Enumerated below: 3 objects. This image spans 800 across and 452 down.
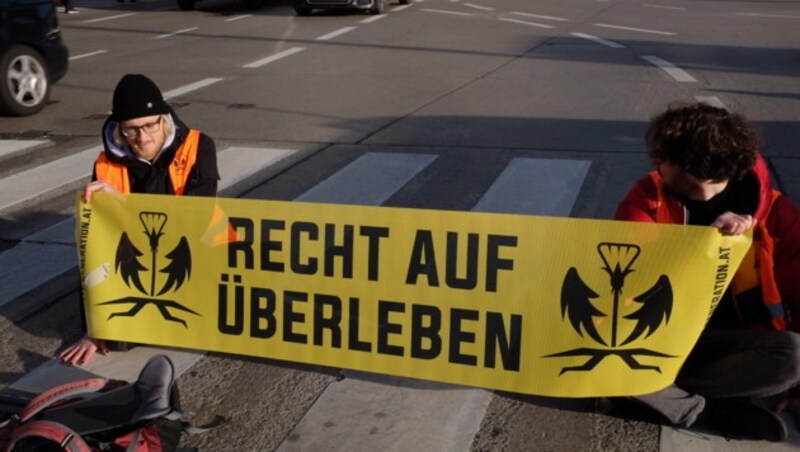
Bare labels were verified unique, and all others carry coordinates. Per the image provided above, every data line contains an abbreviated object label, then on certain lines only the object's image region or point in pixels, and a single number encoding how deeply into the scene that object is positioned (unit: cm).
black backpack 321
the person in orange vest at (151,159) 461
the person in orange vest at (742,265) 378
